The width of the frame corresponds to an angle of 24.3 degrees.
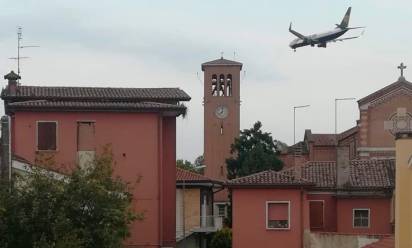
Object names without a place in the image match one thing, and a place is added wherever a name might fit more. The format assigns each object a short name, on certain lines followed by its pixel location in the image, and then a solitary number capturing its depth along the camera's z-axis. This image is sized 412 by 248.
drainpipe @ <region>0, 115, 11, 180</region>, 25.42
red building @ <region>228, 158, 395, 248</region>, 39.56
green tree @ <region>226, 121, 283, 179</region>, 70.88
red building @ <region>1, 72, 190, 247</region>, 34.81
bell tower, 100.19
